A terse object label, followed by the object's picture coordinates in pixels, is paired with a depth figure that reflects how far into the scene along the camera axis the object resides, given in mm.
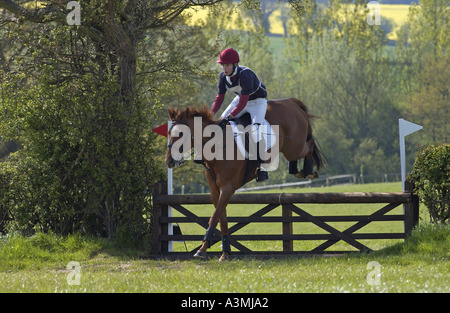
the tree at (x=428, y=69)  51594
